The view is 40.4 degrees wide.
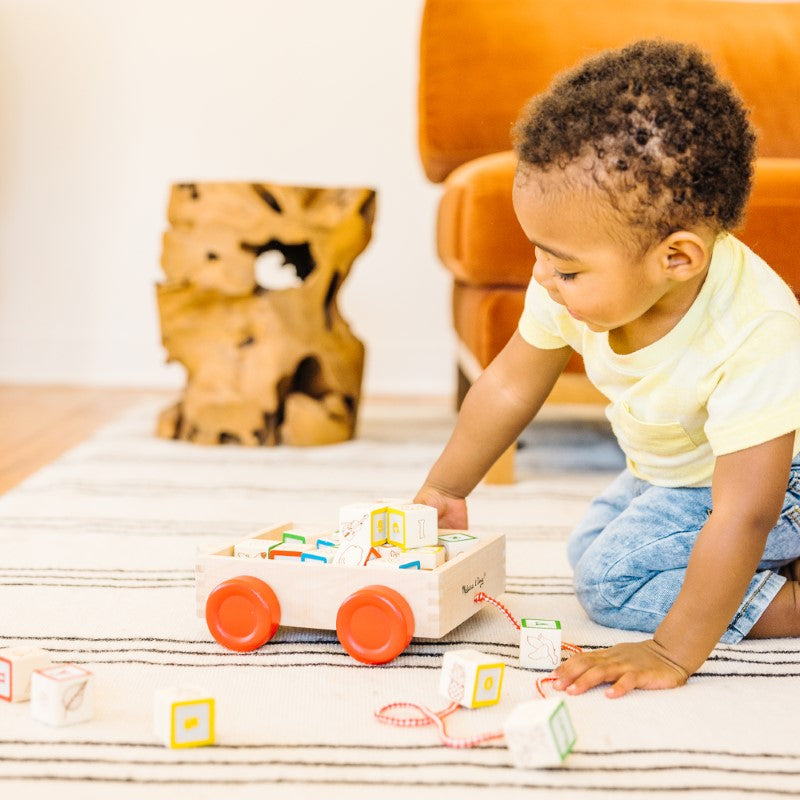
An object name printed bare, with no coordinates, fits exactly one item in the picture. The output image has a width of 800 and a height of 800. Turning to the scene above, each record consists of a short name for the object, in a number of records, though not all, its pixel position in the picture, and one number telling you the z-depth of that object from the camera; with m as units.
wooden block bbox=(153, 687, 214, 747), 0.71
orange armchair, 2.04
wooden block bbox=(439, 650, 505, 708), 0.78
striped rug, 0.69
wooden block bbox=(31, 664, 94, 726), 0.75
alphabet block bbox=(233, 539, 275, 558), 0.98
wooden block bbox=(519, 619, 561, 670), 0.89
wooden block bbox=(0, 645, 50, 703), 0.79
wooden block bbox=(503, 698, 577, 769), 0.69
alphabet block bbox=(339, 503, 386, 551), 0.96
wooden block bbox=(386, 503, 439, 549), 0.96
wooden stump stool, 2.00
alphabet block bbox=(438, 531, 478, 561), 0.99
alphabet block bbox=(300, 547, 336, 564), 0.96
